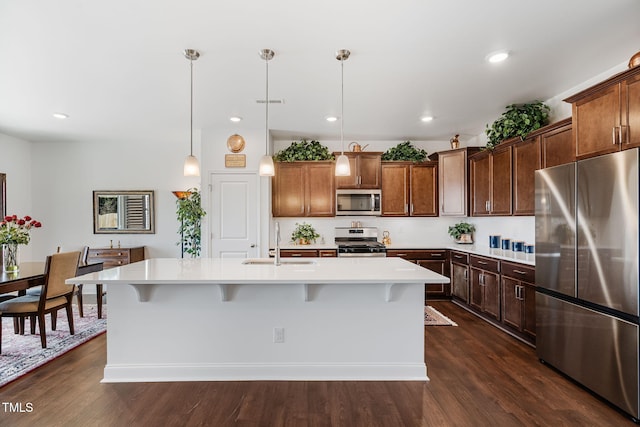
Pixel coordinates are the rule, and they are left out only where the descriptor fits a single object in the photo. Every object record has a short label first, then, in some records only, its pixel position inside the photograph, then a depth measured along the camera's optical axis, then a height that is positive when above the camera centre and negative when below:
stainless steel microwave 5.40 +0.25
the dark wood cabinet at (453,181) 5.09 +0.58
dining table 3.01 -0.56
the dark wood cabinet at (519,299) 3.37 -0.87
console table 5.39 -0.61
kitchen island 2.69 -0.93
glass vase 3.36 -0.39
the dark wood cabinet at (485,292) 3.98 -0.95
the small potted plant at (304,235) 5.51 -0.28
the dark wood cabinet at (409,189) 5.46 +0.48
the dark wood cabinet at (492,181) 4.14 +0.50
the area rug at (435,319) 4.13 -1.31
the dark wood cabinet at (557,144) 3.20 +0.75
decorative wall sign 5.05 +0.90
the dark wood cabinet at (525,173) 3.67 +0.52
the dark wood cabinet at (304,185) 5.38 +0.54
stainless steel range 5.28 -0.34
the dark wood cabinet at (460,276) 4.73 -0.86
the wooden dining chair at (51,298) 3.30 -0.83
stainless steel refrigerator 2.16 -0.42
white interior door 5.07 +0.07
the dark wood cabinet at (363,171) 5.37 +0.77
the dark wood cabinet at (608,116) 2.24 +0.76
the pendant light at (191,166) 2.93 +0.47
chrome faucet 2.83 -0.29
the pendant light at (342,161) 2.73 +0.54
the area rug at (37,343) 2.91 -1.31
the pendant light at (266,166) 3.04 +0.48
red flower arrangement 3.31 -0.13
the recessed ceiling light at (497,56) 2.73 +1.36
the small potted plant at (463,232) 5.52 -0.24
